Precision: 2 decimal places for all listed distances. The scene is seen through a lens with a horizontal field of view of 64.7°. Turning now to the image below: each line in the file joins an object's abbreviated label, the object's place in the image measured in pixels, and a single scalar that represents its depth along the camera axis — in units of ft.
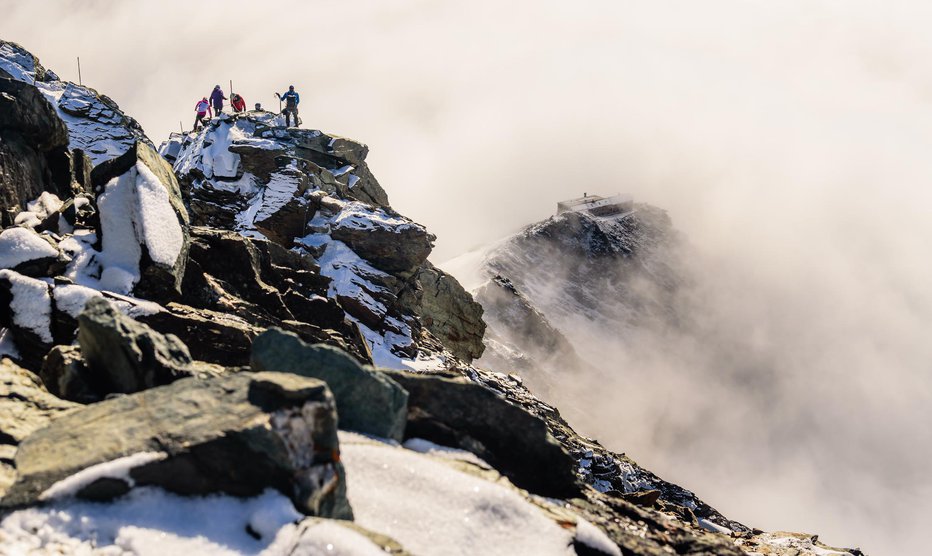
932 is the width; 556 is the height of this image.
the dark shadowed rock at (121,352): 43.80
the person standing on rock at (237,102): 162.71
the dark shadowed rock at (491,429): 48.85
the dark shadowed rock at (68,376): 45.27
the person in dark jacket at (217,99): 156.04
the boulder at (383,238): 127.65
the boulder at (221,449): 34.55
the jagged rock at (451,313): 147.33
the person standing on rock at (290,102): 156.15
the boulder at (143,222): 64.95
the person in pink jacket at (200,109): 164.14
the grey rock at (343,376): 43.86
